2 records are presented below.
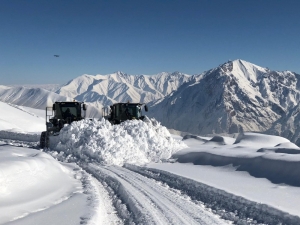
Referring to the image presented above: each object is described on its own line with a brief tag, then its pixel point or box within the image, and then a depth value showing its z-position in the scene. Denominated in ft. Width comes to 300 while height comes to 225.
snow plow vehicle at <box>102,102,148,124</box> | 73.51
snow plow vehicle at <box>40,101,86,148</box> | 72.28
